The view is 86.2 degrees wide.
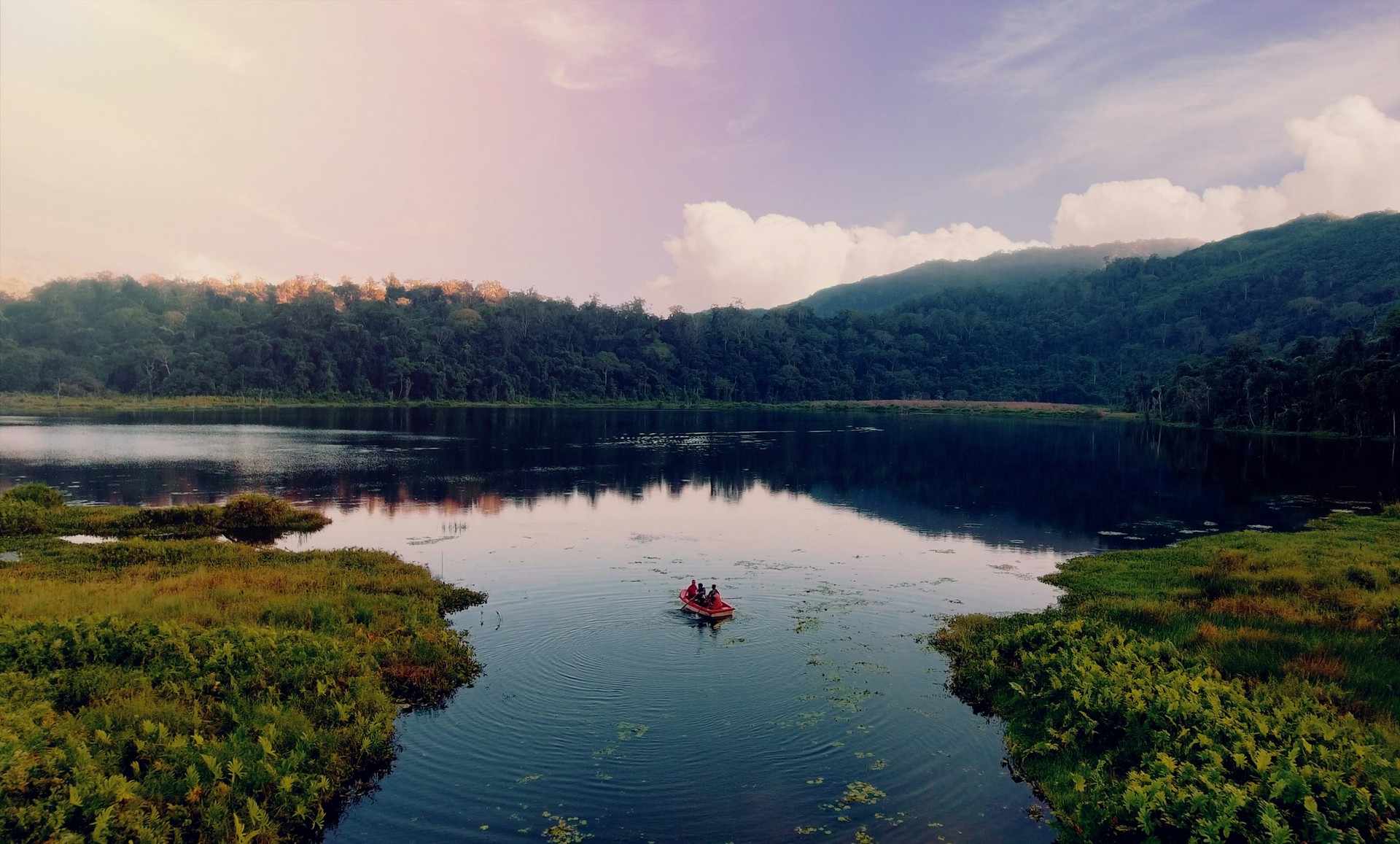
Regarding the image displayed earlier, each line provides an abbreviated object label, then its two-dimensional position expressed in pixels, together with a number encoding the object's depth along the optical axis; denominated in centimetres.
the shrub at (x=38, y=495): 4622
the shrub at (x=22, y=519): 4059
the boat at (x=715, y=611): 2886
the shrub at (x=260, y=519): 4553
